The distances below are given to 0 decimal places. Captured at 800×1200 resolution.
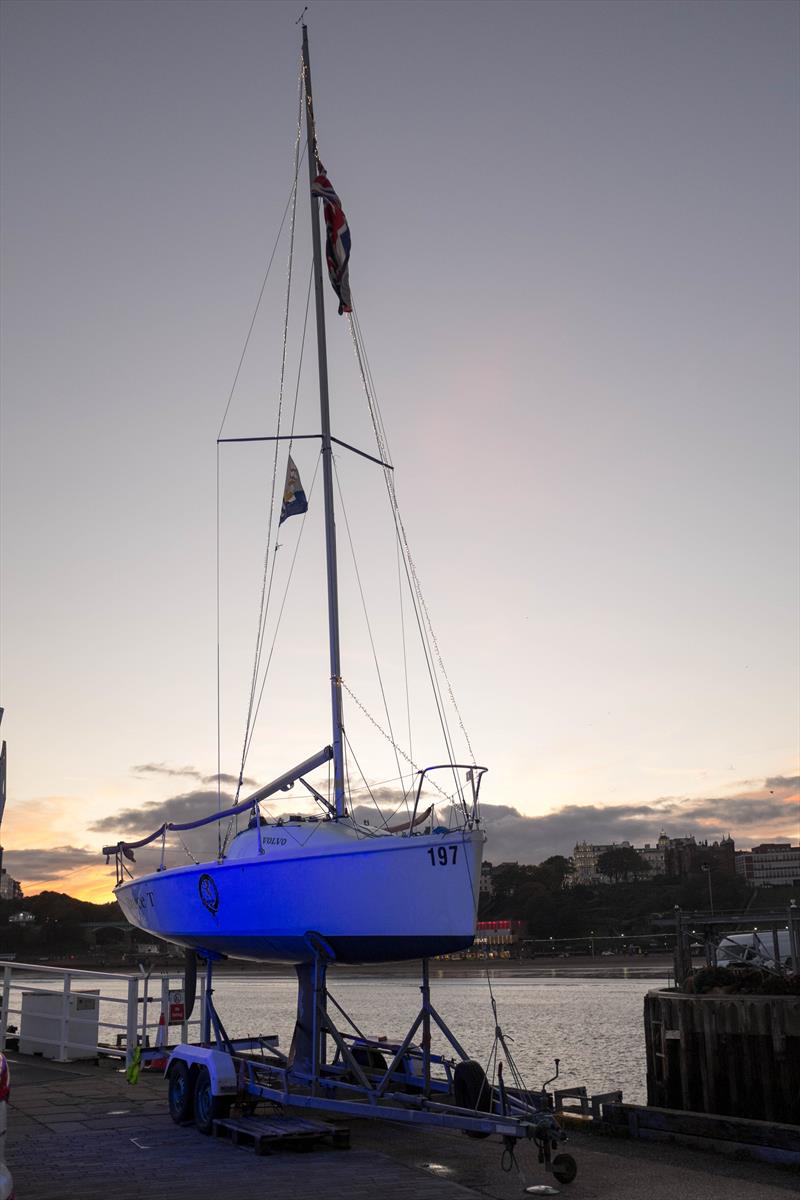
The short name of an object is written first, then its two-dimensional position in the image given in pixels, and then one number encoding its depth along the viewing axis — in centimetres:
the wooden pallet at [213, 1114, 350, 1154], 1212
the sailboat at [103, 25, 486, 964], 1341
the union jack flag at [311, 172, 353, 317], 2047
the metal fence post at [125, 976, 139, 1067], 1777
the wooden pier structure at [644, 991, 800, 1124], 1684
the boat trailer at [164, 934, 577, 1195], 1141
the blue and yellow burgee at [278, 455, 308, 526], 1930
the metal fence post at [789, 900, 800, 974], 2505
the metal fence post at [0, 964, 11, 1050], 1922
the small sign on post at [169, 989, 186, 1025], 1878
